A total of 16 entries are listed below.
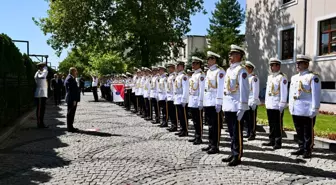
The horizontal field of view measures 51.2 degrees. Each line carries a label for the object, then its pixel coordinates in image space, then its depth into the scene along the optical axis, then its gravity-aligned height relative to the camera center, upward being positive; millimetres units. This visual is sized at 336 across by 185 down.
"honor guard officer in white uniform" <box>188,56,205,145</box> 8461 -292
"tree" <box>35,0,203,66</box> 26516 +4629
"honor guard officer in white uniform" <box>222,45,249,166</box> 6395 -256
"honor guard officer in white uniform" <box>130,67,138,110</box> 16188 -63
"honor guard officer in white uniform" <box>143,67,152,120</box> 13355 -359
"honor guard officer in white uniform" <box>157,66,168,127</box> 11634 -270
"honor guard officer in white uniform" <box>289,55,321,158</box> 6848 -309
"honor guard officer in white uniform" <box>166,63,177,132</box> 10742 -281
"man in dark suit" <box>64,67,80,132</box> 10352 -337
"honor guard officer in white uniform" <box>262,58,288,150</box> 7918 -335
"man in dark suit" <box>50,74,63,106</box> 20817 -179
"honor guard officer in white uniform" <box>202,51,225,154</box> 7346 -276
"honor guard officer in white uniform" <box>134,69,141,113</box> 14766 -57
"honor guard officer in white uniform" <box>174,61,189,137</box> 9383 -263
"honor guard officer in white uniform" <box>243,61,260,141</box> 9078 -454
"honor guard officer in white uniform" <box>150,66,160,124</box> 12578 -259
